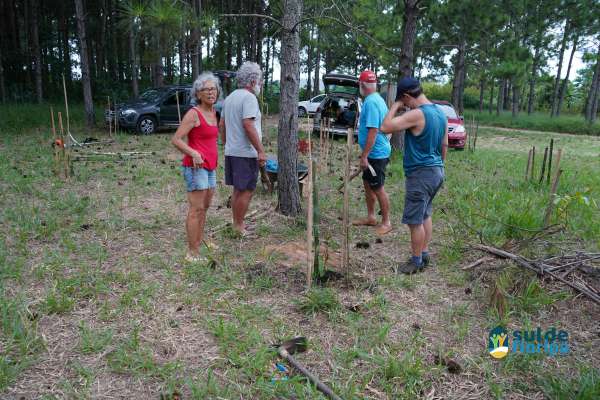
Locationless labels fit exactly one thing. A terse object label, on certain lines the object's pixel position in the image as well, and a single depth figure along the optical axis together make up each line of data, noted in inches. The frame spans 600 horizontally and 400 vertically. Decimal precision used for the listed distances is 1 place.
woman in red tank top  128.7
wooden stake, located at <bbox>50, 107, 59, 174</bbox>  243.1
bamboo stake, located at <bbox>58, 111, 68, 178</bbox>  232.5
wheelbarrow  217.6
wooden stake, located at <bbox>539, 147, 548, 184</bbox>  228.9
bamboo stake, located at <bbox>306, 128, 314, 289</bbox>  112.2
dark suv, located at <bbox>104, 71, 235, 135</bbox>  441.7
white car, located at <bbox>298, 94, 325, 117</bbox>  669.9
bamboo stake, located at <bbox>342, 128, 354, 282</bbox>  114.9
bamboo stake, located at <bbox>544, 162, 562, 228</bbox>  138.8
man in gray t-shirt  146.3
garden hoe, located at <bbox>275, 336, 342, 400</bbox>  82.1
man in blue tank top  125.7
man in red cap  163.3
